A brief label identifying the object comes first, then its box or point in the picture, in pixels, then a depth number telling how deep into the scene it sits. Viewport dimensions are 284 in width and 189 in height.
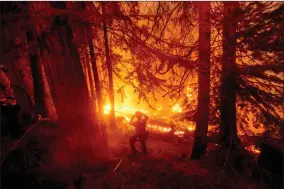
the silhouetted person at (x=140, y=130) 8.27
